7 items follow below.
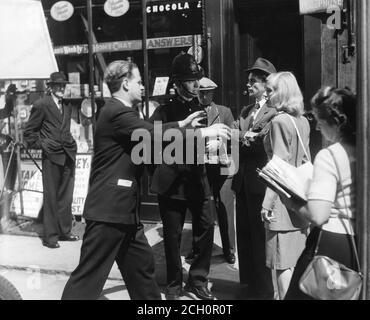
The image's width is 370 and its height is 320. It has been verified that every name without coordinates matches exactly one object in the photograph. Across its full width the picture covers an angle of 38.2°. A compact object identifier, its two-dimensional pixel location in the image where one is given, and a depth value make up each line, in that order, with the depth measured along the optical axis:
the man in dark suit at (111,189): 3.64
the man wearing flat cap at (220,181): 5.00
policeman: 4.61
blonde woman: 3.77
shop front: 6.67
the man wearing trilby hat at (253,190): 4.59
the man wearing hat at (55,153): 6.33
